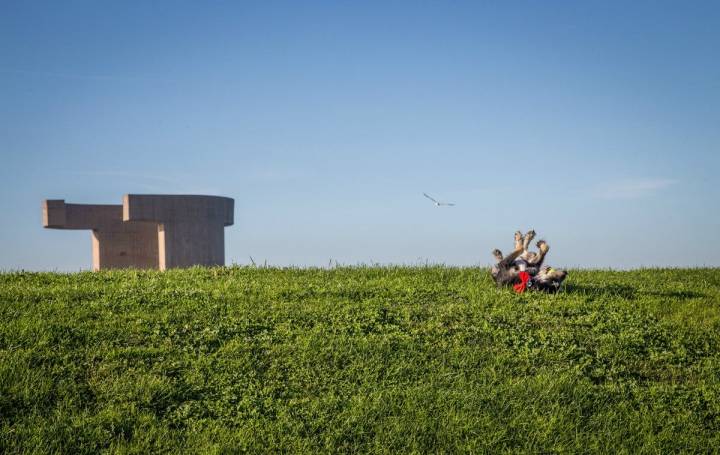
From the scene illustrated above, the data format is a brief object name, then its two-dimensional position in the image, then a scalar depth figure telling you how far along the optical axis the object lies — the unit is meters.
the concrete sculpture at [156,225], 44.84
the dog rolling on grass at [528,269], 14.55
